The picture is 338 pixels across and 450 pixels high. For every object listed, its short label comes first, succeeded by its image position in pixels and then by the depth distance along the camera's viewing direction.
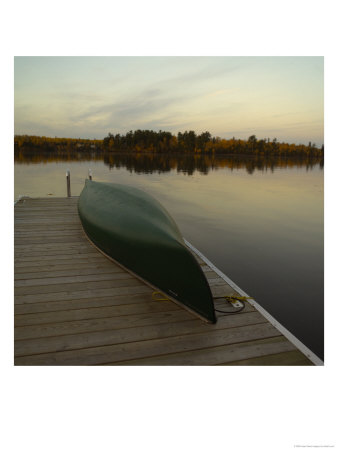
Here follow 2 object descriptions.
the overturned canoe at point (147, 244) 2.66
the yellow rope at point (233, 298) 3.00
